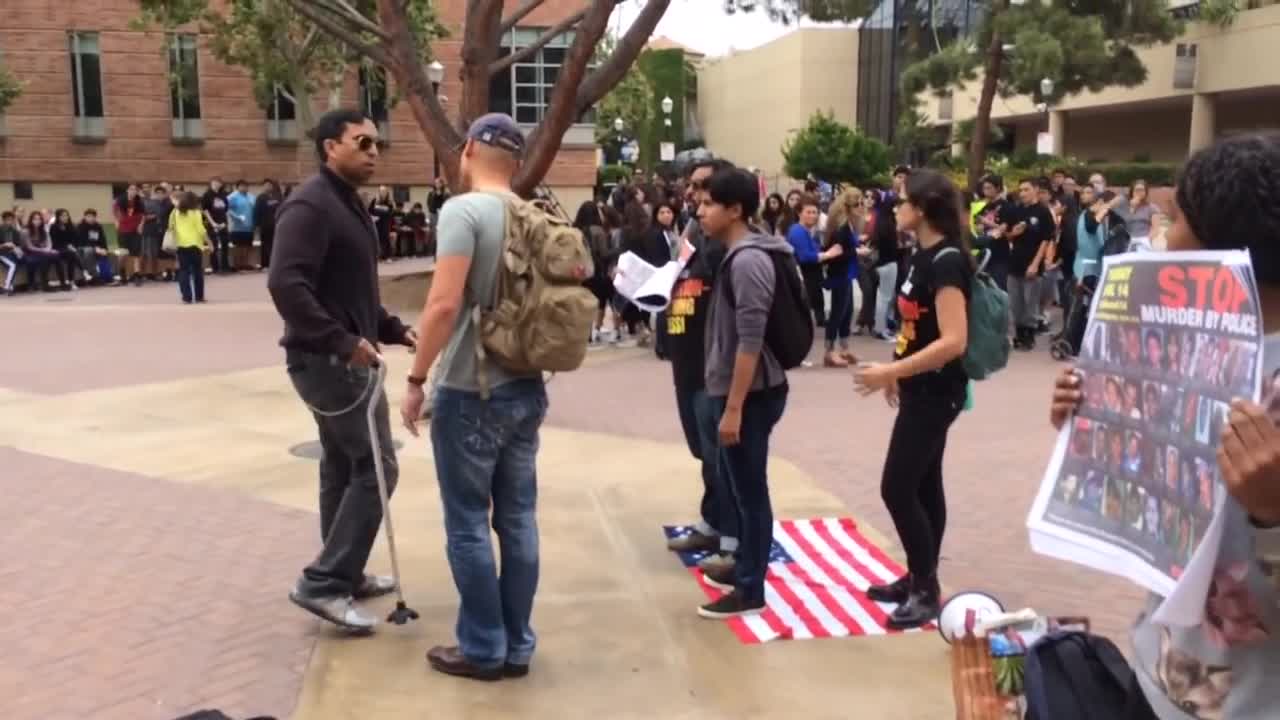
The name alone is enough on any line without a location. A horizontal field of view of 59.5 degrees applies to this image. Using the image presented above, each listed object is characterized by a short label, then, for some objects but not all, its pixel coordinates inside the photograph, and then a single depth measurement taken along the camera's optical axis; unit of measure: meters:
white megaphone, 2.94
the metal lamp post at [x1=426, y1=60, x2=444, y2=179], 23.17
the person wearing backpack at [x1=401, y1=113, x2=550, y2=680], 3.72
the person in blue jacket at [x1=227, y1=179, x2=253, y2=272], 23.64
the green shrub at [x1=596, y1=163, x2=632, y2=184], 53.91
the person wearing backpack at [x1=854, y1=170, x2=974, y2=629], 4.05
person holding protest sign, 1.57
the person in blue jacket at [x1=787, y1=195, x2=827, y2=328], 11.52
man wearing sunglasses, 4.20
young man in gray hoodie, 4.33
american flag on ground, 4.49
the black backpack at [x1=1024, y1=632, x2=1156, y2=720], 2.08
